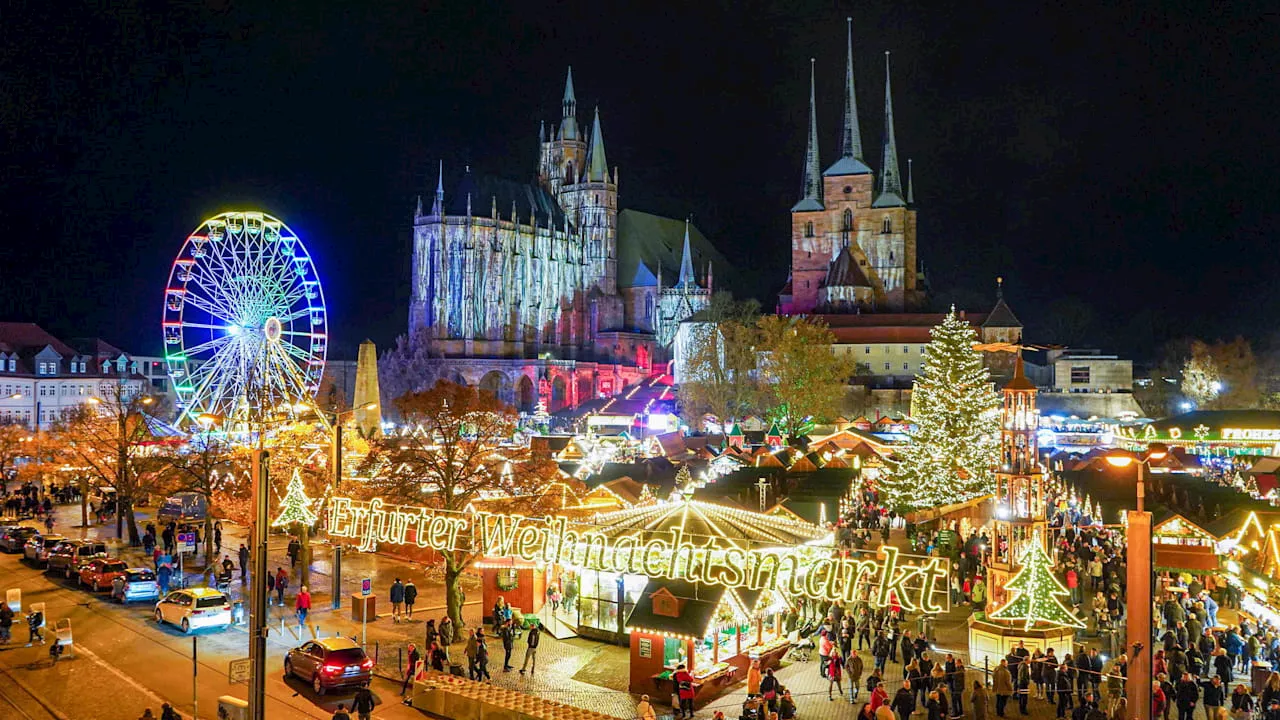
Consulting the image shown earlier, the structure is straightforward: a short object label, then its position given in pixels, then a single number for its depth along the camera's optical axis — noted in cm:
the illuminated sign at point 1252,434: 4519
